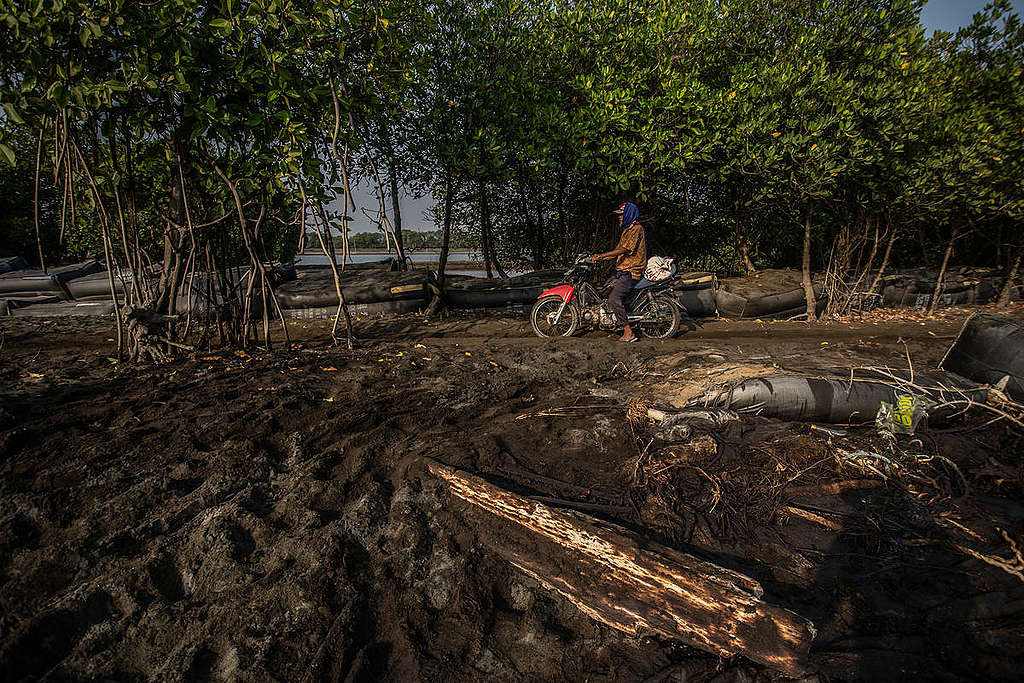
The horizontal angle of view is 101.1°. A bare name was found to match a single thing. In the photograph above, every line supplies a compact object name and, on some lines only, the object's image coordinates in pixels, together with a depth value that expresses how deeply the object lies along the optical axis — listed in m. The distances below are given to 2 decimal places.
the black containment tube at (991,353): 3.20
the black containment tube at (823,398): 3.04
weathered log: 1.37
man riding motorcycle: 5.86
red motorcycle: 6.20
